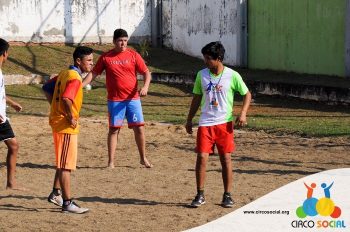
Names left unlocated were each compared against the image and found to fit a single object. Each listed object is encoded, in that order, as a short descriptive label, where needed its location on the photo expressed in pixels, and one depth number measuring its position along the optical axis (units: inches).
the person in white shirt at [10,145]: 557.8
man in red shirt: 643.9
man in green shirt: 499.7
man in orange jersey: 482.1
